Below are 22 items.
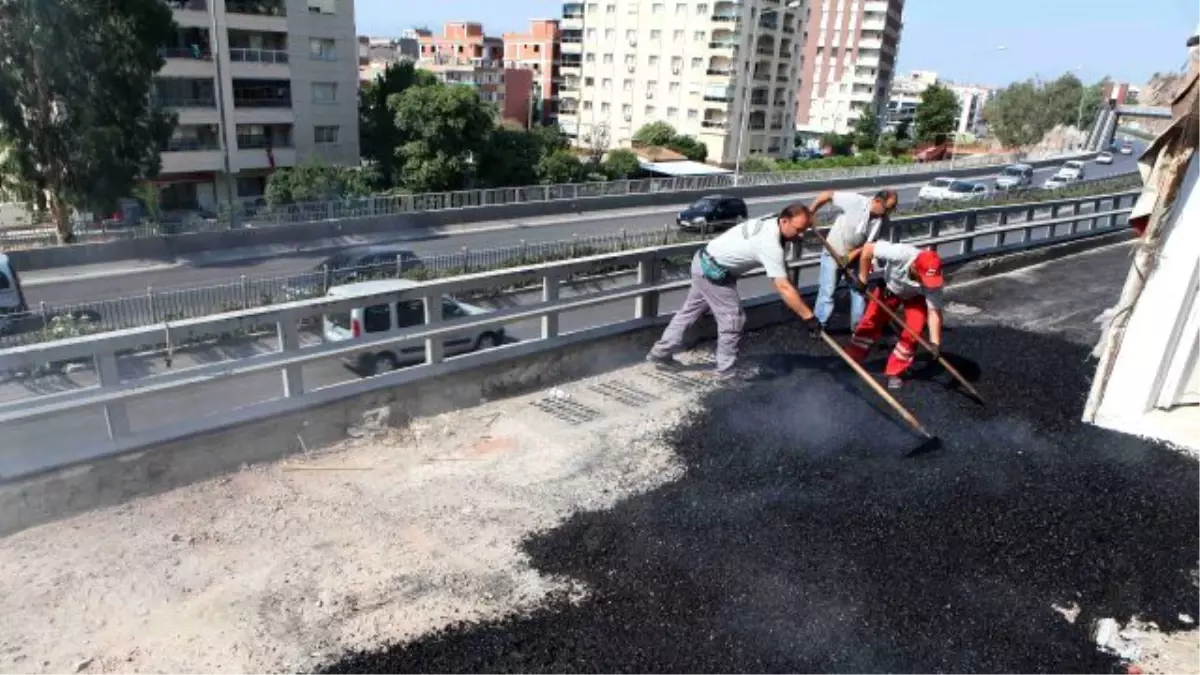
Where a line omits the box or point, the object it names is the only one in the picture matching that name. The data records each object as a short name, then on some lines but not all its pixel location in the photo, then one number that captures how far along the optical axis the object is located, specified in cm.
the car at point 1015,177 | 4501
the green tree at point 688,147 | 6555
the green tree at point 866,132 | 8300
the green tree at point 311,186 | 3575
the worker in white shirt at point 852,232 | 760
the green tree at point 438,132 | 3834
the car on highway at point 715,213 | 3212
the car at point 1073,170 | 4376
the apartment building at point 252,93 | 3881
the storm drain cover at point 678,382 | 644
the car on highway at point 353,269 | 1705
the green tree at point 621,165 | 5099
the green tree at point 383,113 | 4519
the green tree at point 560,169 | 4450
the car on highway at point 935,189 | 3985
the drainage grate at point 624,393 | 614
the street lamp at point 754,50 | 6531
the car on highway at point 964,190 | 3792
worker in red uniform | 680
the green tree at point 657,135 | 6588
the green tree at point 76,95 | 2514
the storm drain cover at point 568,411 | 575
